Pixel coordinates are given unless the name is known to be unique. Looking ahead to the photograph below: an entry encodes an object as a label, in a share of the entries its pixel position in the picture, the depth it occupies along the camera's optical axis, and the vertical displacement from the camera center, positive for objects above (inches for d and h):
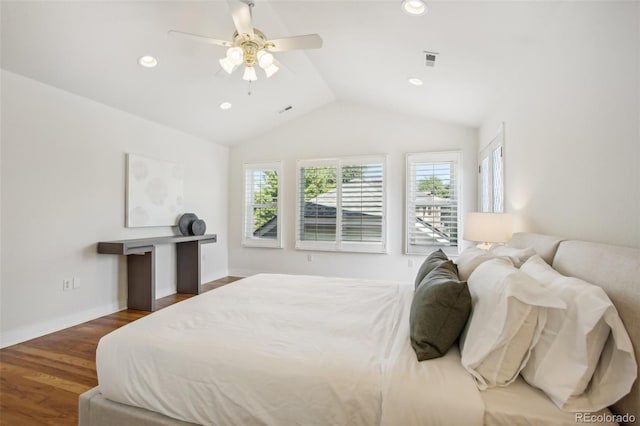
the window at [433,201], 189.6 +8.9
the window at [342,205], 203.6 +7.1
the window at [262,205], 226.8 +7.6
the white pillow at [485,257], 72.7 -10.1
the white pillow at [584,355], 39.1 -18.3
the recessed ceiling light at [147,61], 125.3 +62.4
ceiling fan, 90.3 +52.5
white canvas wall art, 162.9 +13.2
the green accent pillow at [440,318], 53.3 -17.9
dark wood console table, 144.3 -26.0
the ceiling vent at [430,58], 113.5 +58.1
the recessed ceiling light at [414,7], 86.7 +58.9
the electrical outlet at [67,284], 134.0 -29.4
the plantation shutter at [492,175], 134.6 +19.7
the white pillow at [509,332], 45.6 -17.2
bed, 42.4 -24.7
